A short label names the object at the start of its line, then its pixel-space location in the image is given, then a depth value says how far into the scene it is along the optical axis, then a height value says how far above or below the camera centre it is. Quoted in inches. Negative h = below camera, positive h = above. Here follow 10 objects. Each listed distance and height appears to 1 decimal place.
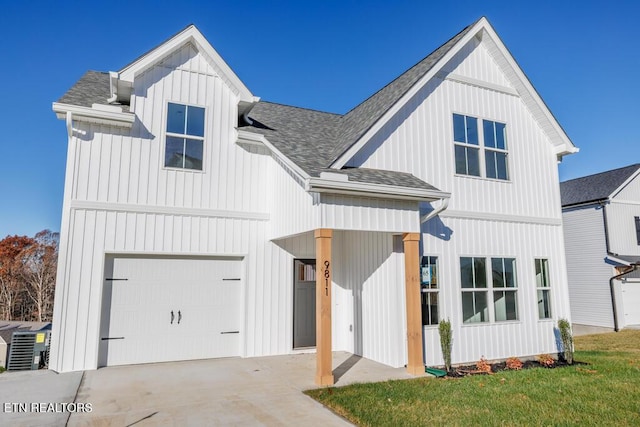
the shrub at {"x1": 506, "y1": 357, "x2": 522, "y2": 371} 334.0 -75.3
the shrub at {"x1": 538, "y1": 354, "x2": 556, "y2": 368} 350.6 -76.2
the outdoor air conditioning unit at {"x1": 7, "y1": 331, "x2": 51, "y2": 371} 314.2 -58.7
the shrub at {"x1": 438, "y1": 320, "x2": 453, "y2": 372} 324.7 -54.1
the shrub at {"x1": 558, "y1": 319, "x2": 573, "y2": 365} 364.2 -59.7
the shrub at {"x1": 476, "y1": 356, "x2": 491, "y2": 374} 320.2 -74.6
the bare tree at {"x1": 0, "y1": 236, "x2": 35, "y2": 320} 1209.4 -6.9
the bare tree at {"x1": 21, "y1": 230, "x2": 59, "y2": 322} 1196.5 -1.1
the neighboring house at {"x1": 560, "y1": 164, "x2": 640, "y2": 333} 716.0 +43.6
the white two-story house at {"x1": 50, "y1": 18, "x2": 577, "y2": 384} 319.9 +50.8
